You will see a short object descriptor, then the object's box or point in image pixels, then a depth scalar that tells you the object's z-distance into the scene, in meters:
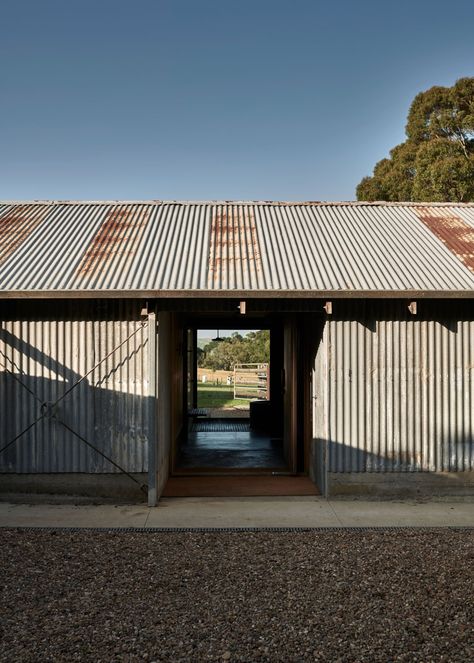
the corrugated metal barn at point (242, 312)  7.20
